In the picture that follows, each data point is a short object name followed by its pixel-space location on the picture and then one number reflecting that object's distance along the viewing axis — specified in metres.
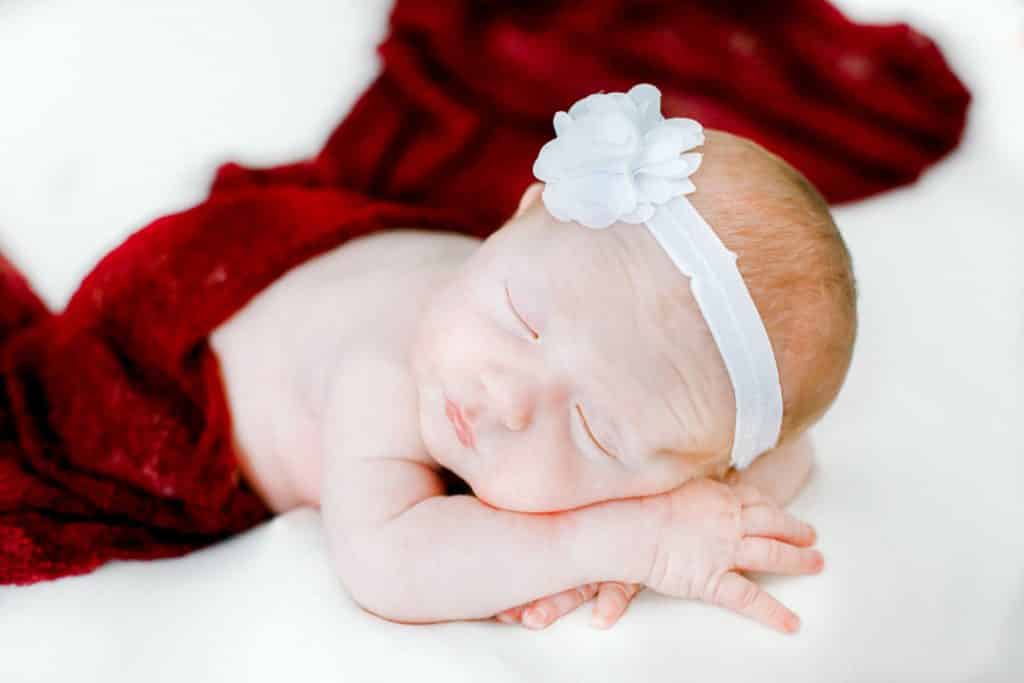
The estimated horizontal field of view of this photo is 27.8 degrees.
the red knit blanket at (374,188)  0.64
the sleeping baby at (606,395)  0.55
